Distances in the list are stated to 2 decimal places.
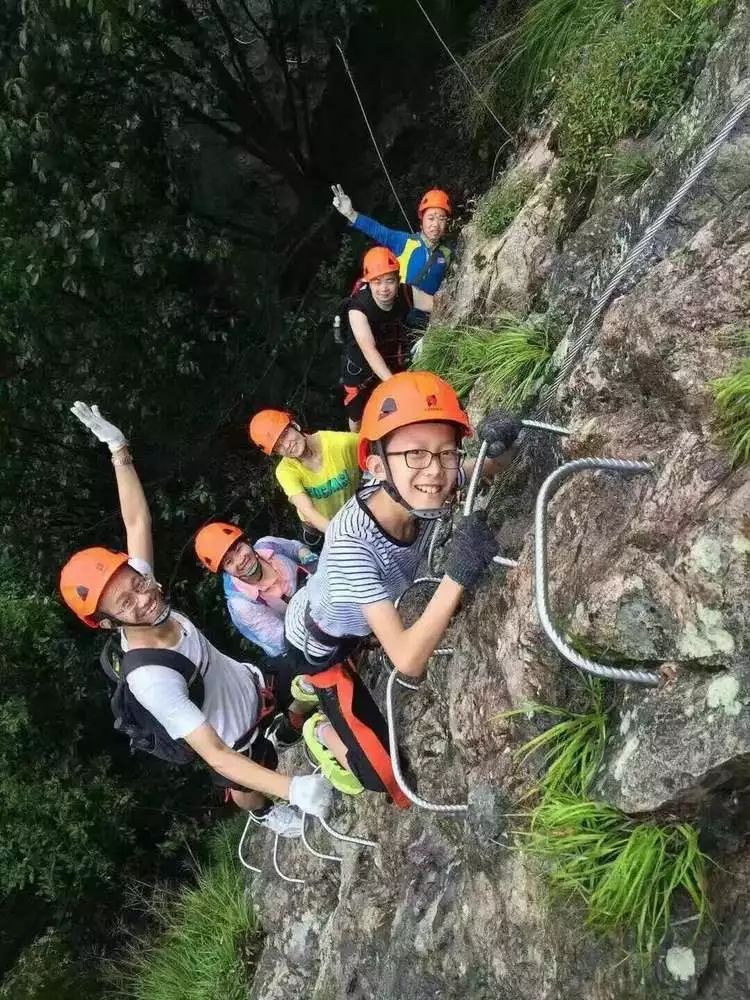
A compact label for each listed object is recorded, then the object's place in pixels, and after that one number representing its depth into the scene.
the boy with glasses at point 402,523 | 2.49
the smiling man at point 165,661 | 3.19
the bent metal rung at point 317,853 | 4.64
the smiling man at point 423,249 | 5.46
